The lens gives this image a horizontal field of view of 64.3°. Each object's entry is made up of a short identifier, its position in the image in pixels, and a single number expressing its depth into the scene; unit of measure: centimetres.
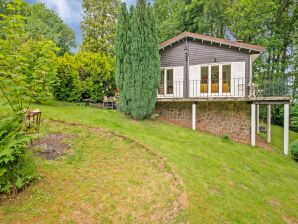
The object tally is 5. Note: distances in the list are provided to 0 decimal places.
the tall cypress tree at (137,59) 1166
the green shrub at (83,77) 1355
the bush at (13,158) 434
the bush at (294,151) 1130
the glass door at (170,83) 1427
